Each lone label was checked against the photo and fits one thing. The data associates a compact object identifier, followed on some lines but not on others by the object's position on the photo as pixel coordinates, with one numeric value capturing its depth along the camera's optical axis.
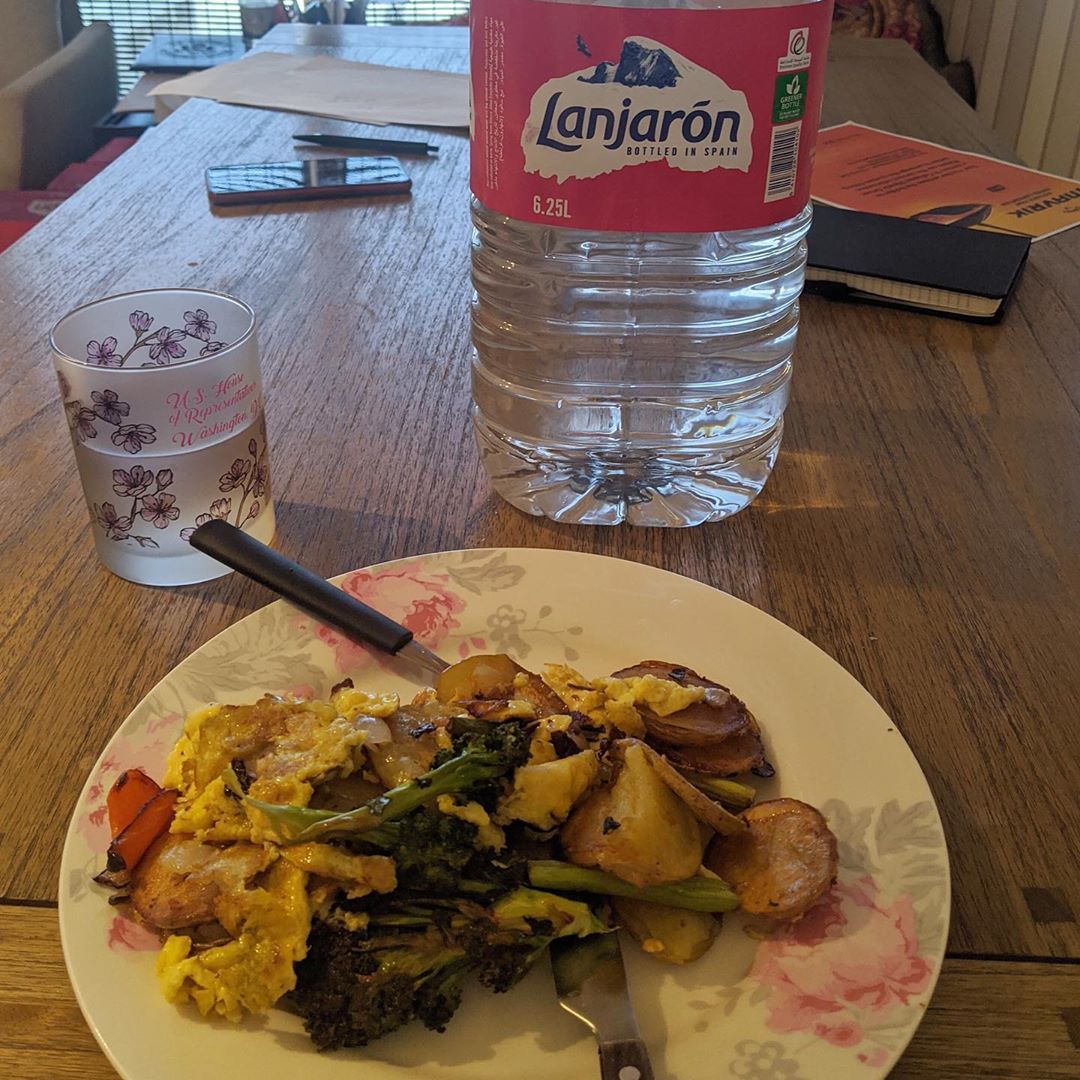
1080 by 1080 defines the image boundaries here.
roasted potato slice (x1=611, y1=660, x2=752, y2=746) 0.65
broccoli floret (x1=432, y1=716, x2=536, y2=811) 0.58
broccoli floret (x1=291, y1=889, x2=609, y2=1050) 0.52
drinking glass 0.79
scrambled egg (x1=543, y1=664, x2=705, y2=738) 0.66
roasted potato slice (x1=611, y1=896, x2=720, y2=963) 0.56
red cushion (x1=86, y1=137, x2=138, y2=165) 3.09
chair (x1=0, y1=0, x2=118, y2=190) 3.15
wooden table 0.61
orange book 1.54
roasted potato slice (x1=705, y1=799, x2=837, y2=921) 0.57
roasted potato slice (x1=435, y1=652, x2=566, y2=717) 0.67
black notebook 1.32
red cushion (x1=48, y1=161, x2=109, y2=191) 3.01
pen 1.85
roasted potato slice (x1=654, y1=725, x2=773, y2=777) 0.65
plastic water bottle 0.75
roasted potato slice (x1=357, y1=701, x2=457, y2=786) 0.60
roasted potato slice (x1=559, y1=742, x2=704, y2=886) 0.55
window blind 5.28
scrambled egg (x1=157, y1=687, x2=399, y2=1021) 0.53
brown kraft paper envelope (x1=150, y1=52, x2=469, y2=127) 2.01
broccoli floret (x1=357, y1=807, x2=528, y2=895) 0.55
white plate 0.52
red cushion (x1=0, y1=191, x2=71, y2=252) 2.60
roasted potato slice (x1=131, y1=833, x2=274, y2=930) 0.55
